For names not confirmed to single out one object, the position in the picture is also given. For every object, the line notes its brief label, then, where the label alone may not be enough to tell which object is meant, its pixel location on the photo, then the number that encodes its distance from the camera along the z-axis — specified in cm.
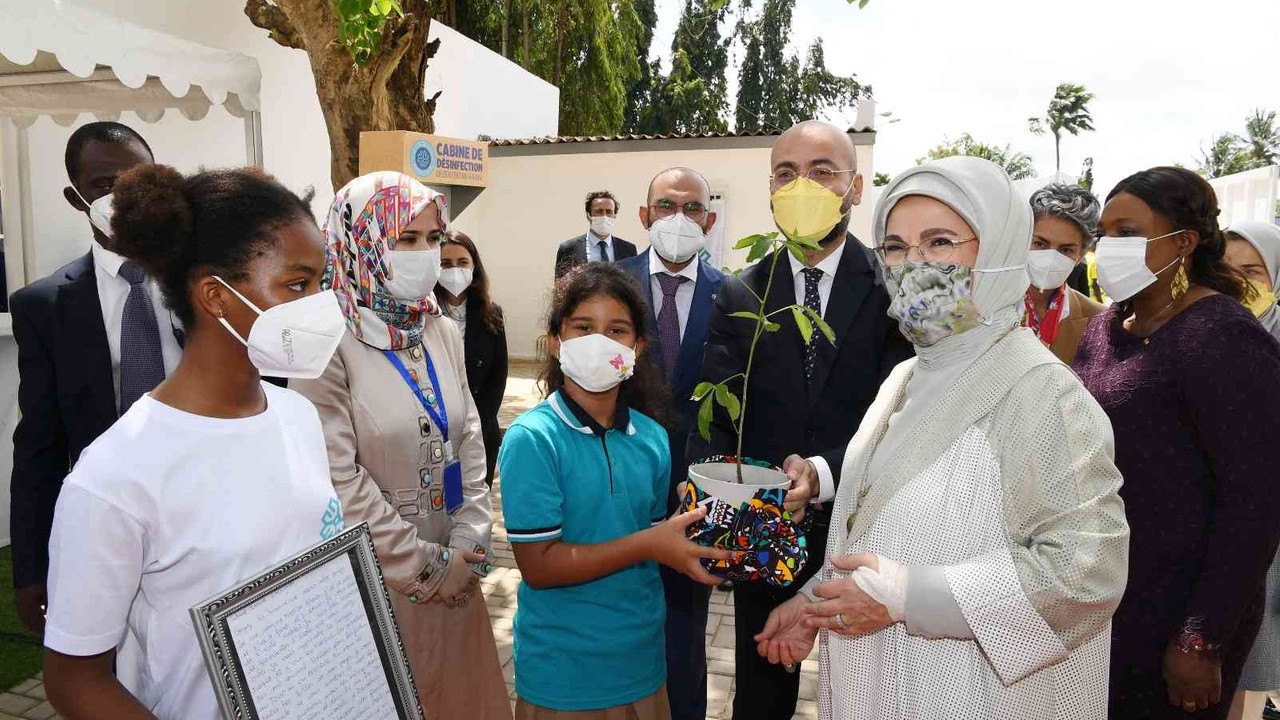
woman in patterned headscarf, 206
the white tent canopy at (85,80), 382
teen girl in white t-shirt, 120
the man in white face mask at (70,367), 259
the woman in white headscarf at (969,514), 142
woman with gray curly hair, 339
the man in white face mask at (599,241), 693
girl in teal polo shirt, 201
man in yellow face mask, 242
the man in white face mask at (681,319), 283
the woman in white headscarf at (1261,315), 272
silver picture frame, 106
